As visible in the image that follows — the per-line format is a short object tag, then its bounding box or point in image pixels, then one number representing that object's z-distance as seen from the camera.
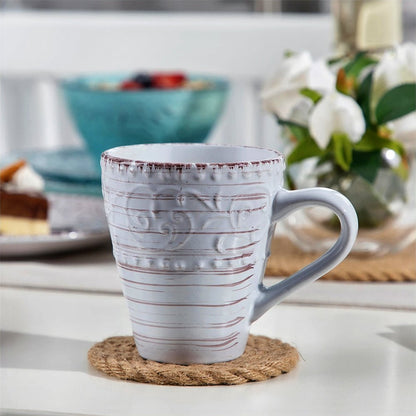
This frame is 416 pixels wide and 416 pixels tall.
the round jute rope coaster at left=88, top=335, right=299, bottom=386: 0.82
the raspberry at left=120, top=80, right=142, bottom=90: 1.37
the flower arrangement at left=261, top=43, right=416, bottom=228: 1.04
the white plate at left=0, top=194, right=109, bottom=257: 1.08
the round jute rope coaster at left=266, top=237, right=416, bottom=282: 1.03
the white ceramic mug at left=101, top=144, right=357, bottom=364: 0.81
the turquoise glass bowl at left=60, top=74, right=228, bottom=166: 1.32
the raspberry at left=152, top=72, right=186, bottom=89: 1.36
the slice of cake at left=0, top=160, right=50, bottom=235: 1.13
